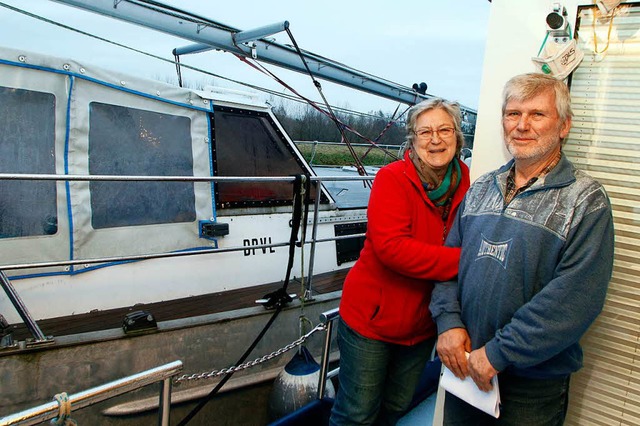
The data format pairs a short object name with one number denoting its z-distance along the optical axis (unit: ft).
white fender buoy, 10.12
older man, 4.50
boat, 9.49
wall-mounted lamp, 5.65
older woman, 5.96
